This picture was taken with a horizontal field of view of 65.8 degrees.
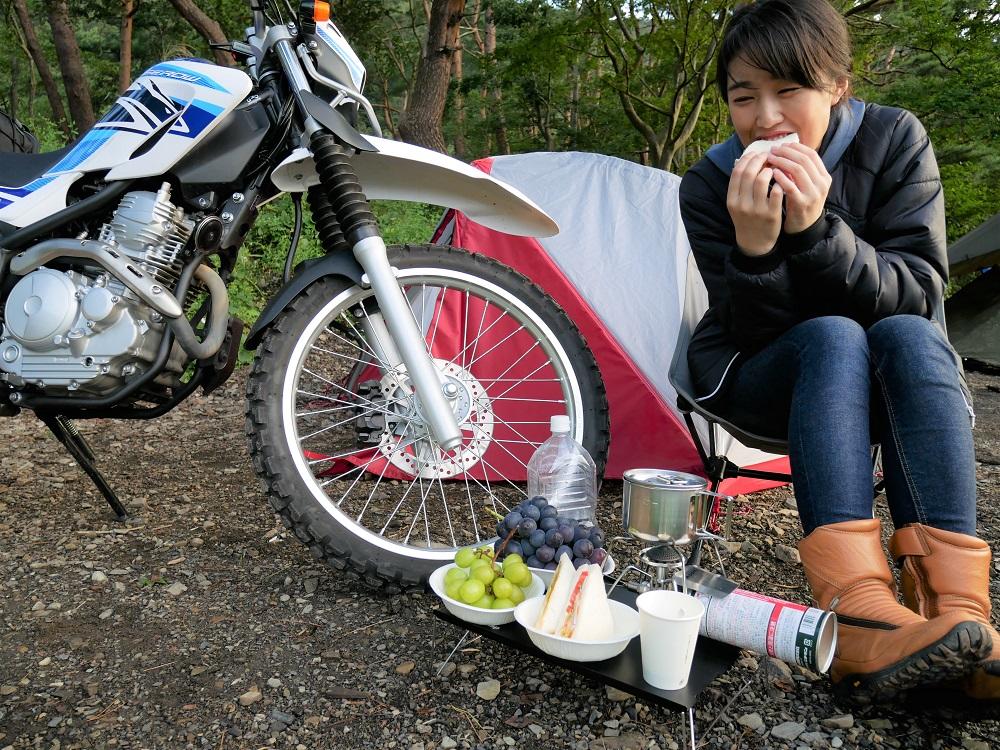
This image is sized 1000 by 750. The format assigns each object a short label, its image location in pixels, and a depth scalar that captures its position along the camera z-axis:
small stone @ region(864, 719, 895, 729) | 1.24
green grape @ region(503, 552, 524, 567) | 1.36
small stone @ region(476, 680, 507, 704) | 1.34
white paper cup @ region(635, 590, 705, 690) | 1.13
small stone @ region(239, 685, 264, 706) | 1.34
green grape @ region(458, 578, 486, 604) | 1.30
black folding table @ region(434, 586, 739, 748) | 1.14
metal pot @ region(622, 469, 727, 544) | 1.35
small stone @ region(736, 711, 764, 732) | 1.25
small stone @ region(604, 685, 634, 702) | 1.32
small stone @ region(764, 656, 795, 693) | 1.36
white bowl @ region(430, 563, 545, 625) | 1.30
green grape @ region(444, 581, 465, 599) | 1.34
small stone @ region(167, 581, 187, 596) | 1.76
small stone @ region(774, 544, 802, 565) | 1.93
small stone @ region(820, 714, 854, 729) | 1.24
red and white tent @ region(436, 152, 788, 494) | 2.28
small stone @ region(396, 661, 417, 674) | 1.43
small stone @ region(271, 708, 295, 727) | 1.29
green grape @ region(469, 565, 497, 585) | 1.34
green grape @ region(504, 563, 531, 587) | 1.35
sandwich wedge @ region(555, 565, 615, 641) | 1.21
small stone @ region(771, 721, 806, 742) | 1.23
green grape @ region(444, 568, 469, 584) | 1.37
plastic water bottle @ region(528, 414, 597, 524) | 1.81
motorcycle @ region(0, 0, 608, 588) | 1.68
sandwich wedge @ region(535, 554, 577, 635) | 1.24
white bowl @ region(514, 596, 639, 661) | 1.20
